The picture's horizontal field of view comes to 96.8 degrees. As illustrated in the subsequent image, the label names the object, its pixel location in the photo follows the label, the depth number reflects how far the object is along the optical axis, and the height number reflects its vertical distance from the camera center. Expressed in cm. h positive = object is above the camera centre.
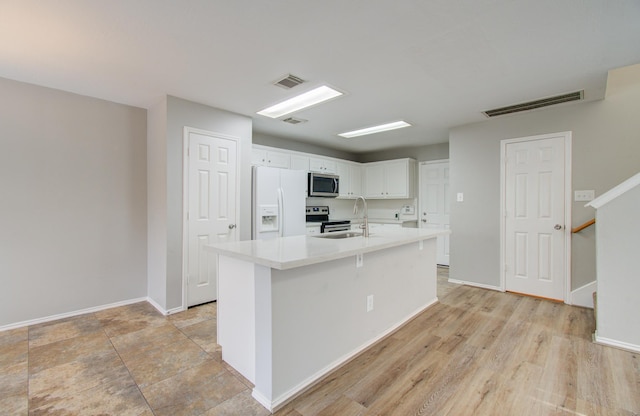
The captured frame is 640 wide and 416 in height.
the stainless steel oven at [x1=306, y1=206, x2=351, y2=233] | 514 -26
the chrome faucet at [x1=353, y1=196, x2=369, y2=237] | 264 -19
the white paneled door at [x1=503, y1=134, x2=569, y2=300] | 347 -12
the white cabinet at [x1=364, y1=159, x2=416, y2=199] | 573 +59
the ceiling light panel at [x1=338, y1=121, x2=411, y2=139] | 421 +123
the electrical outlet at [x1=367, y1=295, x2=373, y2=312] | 234 -80
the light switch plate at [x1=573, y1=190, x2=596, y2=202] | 327 +15
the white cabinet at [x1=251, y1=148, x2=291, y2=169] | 430 +77
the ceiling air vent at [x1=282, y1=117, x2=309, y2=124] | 393 +121
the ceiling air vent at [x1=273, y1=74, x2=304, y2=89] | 265 +120
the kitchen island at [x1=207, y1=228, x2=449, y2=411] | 167 -69
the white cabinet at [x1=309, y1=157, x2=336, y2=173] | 518 +79
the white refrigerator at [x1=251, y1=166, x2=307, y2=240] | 388 +6
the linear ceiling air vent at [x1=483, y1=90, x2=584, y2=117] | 307 +120
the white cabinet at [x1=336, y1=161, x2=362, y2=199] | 581 +60
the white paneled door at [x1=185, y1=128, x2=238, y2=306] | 328 +3
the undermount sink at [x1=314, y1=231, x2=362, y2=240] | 285 -29
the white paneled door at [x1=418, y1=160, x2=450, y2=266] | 549 +16
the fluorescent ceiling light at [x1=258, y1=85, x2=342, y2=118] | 303 +123
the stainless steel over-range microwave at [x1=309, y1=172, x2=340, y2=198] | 493 +40
